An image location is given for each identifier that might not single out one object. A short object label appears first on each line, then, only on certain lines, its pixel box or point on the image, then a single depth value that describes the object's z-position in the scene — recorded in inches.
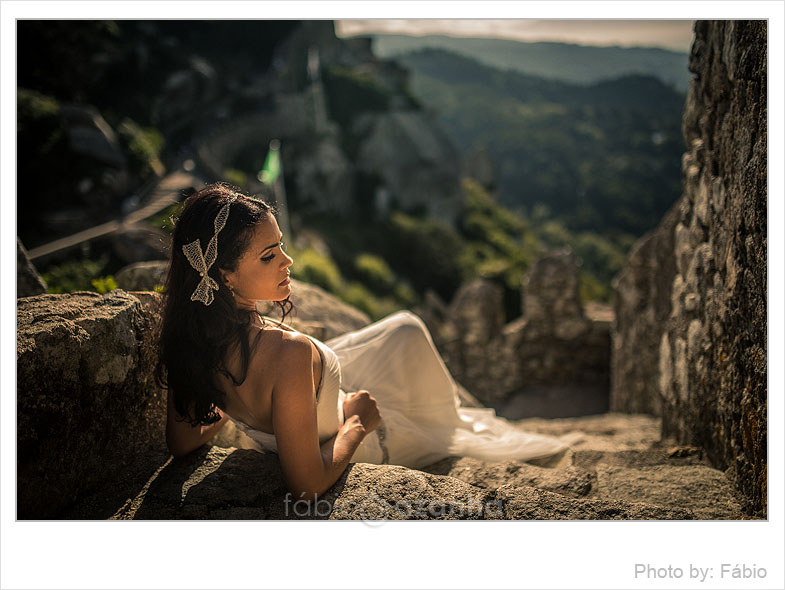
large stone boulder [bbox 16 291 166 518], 76.2
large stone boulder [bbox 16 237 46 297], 119.0
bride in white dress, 79.2
